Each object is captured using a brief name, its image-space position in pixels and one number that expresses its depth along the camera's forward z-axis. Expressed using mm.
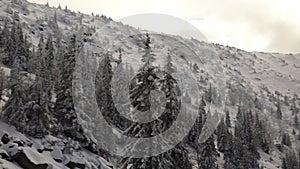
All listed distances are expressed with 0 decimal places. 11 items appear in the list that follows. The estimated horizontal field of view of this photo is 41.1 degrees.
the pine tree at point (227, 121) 108094
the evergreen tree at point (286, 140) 128750
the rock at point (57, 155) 34531
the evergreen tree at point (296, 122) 167100
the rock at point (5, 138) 31361
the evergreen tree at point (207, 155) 45781
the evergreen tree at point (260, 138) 102306
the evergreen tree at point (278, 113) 176275
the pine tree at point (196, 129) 72500
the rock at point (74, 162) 34838
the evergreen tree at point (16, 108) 35422
